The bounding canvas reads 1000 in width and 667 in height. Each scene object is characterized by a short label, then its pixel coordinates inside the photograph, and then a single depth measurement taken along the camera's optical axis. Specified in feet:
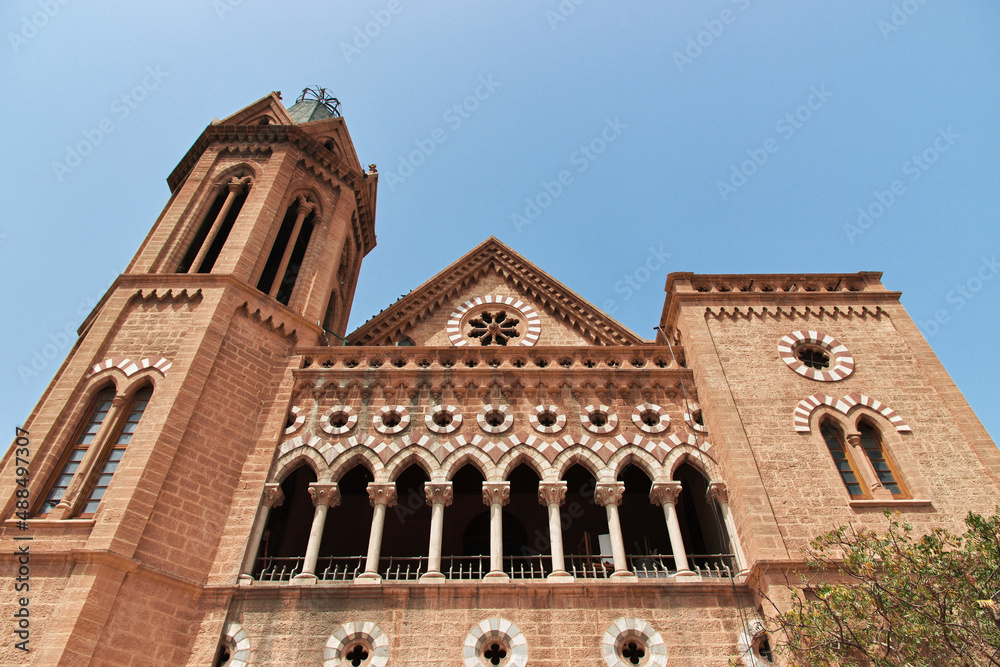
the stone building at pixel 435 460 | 38.73
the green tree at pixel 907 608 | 29.04
